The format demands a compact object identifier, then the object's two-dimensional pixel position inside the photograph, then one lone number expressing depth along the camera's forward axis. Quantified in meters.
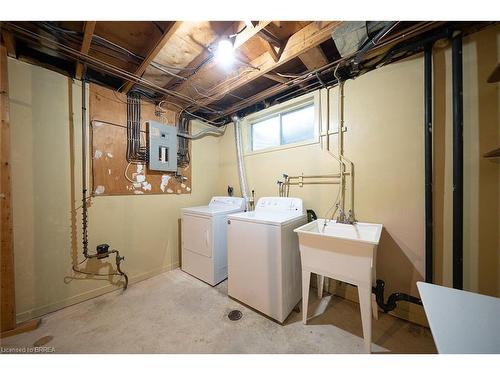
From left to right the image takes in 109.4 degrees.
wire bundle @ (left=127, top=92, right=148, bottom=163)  2.29
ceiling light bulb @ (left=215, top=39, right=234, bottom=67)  1.54
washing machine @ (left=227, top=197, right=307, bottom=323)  1.60
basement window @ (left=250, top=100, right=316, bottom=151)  2.31
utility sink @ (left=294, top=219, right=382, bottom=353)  1.27
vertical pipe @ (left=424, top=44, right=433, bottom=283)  1.48
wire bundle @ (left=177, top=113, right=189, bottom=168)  2.79
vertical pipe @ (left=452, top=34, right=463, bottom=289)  1.36
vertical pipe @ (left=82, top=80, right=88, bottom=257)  1.95
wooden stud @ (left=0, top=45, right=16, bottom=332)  1.47
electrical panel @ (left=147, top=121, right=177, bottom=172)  2.41
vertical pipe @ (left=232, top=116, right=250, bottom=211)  2.77
